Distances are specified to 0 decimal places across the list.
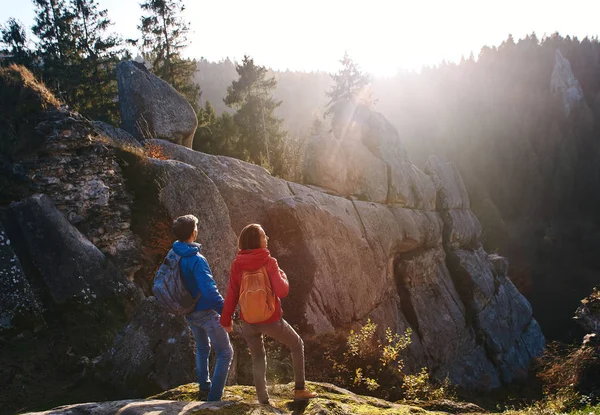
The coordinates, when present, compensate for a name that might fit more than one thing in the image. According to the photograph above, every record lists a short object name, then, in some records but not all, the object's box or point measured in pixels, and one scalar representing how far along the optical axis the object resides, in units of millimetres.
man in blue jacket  4320
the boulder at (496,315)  22844
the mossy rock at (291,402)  3914
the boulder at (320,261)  11164
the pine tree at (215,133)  20875
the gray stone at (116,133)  11297
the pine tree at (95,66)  23688
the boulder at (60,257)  6539
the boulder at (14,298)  5758
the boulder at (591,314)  12797
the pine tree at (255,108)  27406
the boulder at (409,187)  20781
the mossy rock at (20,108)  7633
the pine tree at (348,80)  39000
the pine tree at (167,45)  26484
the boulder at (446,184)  26438
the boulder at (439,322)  18734
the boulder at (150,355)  5367
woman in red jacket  4164
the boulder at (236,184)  11359
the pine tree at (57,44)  23964
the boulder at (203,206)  9281
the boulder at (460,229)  25125
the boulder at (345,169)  18344
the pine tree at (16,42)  24448
